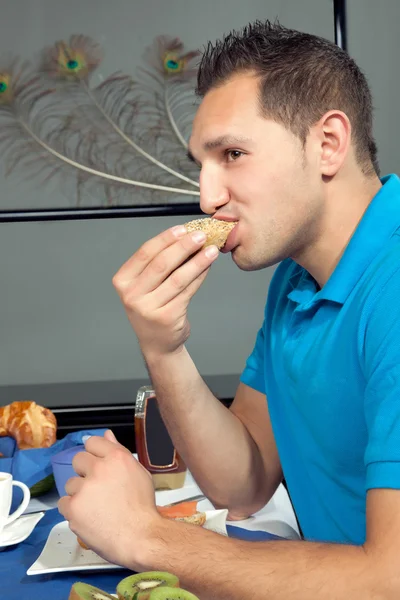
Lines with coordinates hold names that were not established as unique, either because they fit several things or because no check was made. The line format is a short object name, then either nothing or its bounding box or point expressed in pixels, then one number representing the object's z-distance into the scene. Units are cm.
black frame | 260
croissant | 176
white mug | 133
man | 105
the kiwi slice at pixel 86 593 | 86
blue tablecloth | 114
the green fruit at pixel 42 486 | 155
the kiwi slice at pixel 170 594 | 76
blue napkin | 157
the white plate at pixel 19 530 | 130
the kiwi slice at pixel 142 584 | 80
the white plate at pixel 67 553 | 117
